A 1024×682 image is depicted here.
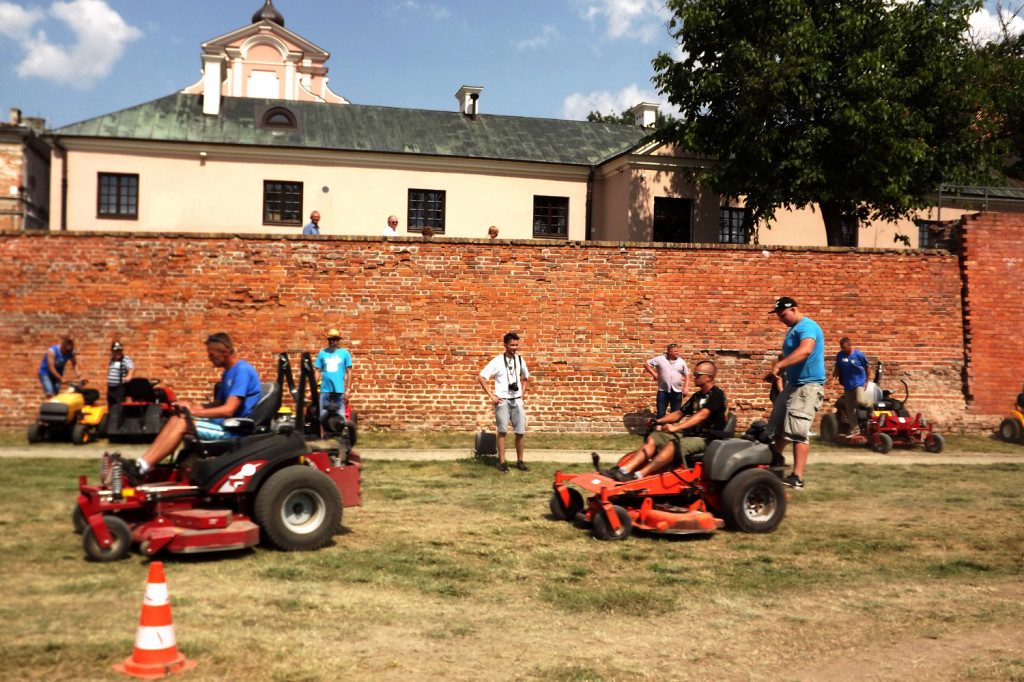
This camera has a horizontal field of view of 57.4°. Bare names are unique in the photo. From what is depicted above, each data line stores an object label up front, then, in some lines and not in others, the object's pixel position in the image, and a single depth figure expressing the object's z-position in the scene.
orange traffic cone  4.62
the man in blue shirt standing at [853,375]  15.25
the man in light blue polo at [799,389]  9.87
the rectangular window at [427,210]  27.03
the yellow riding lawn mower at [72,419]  13.96
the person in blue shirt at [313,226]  17.61
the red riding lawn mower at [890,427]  15.27
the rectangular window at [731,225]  26.53
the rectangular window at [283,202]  26.31
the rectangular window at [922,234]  28.29
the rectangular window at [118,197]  25.48
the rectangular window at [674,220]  25.94
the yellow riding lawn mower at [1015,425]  16.44
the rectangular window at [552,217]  27.77
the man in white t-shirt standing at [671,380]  15.47
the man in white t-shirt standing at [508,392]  12.24
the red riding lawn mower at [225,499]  6.84
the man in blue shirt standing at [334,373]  13.99
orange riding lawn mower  8.09
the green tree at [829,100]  21.56
